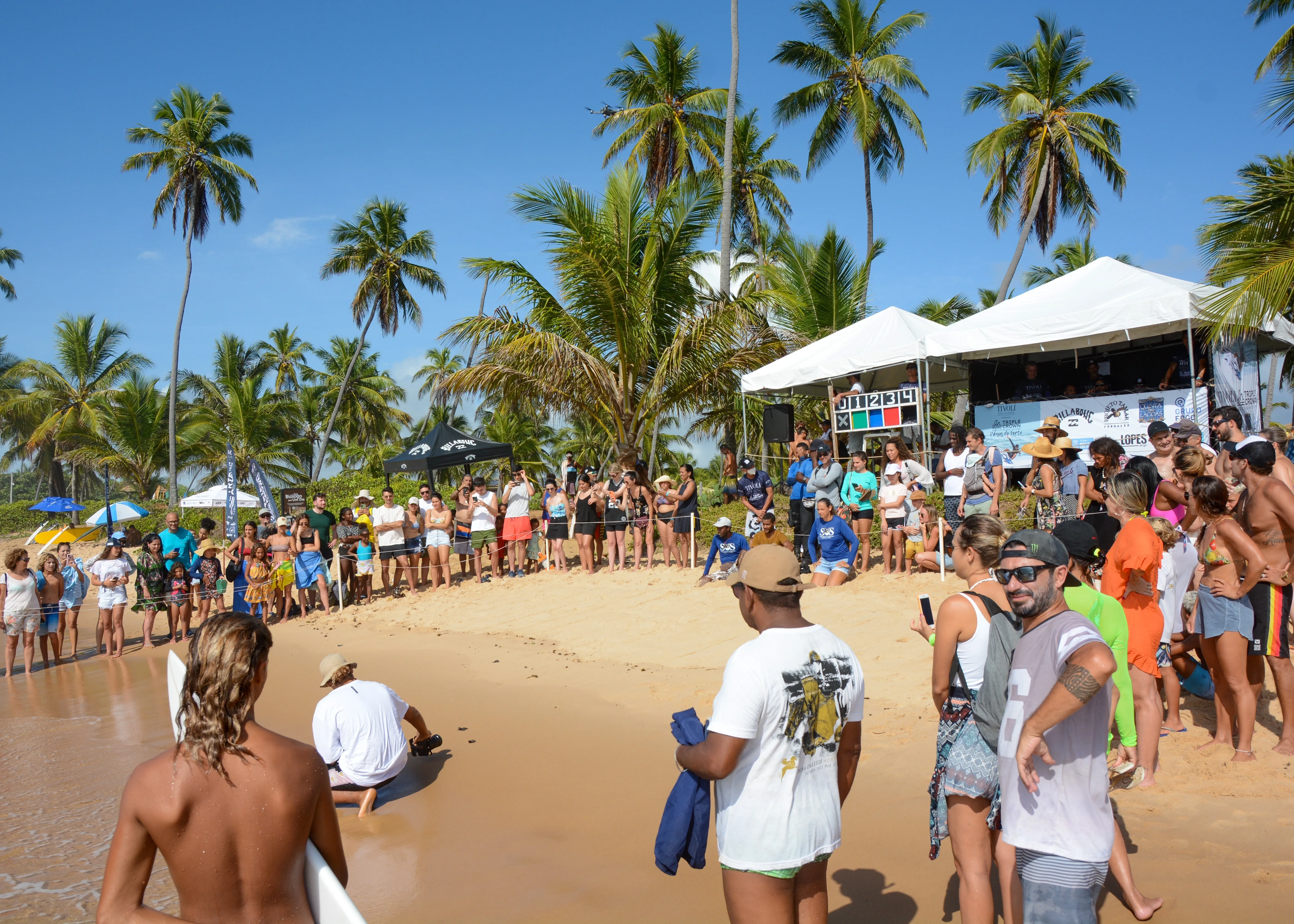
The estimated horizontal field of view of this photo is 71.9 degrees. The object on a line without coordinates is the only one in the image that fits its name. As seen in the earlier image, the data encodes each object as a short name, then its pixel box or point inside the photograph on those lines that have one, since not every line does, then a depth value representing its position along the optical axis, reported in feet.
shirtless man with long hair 6.95
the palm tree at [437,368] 142.51
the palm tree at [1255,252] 30.99
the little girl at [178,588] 48.32
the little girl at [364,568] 48.98
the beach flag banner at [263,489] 57.41
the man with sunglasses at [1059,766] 8.92
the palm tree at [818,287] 63.62
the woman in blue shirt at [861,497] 36.29
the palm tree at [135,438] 112.57
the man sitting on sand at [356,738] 20.36
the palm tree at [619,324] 49.57
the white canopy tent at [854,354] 43.47
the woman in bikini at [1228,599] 16.93
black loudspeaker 48.19
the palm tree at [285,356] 142.31
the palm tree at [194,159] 102.32
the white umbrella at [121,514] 67.51
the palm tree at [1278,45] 52.21
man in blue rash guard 37.27
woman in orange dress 15.62
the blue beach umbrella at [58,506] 77.56
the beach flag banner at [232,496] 60.49
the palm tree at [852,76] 77.20
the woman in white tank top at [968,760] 10.82
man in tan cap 8.80
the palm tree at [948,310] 85.61
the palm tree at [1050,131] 72.02
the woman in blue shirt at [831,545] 35.58
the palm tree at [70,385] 117.19
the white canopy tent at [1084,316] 36.42
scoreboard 41.93
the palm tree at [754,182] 88.58
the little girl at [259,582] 47.91
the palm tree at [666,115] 75.61
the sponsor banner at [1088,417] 40.09
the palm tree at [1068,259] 106.93
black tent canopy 53.72
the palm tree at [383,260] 115.85
